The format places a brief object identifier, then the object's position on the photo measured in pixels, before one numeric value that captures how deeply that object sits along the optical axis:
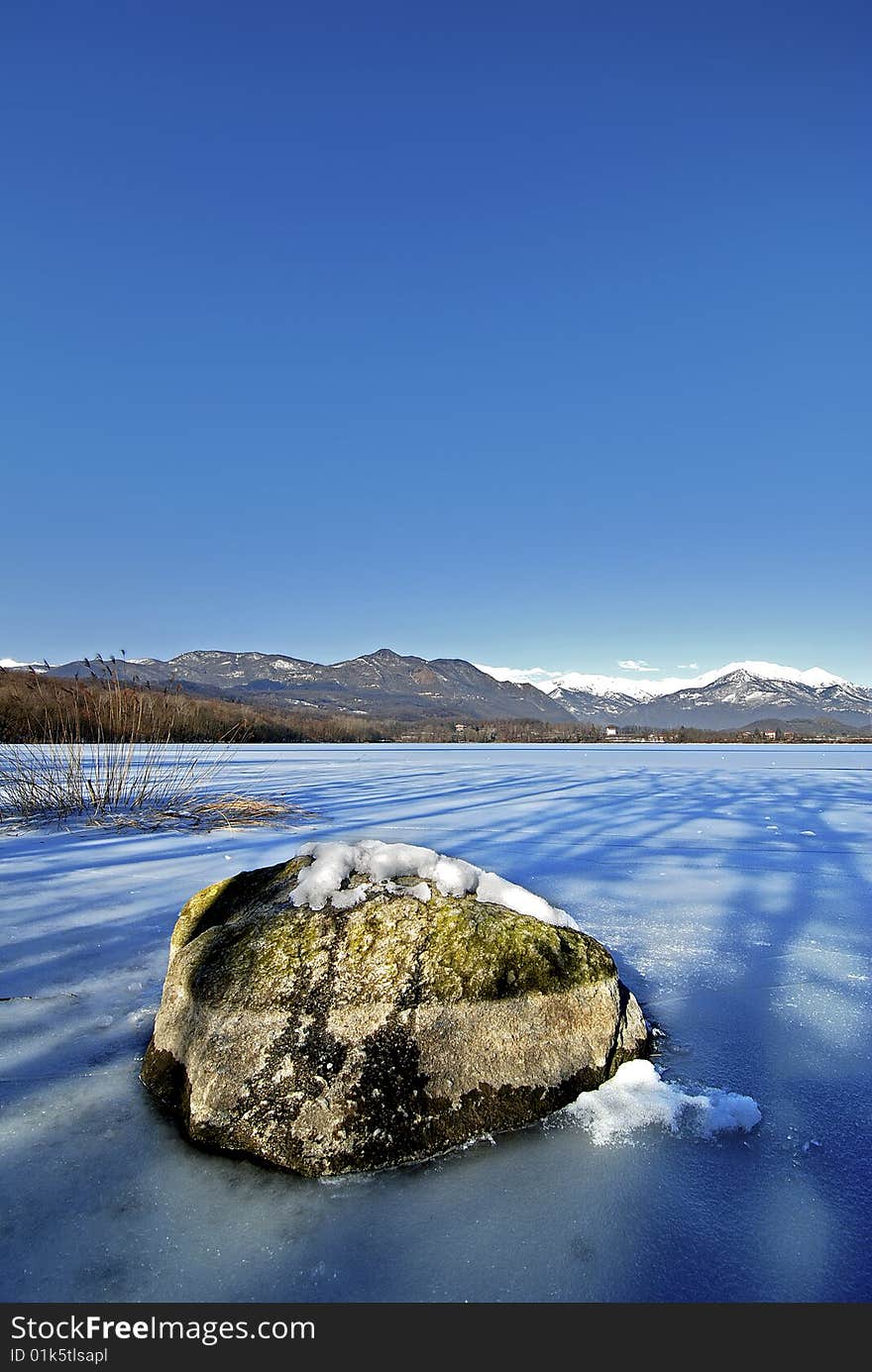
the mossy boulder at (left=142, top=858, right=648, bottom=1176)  1.80
